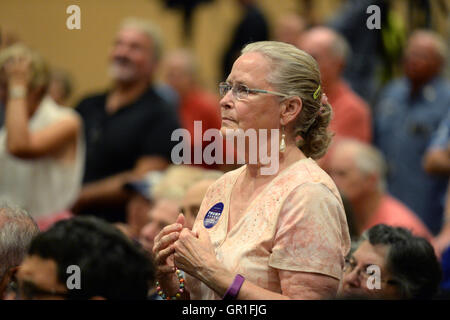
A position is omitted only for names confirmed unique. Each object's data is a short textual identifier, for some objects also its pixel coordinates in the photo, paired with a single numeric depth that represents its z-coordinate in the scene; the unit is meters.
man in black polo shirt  8.45
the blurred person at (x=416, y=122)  9.57
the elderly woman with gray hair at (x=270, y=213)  3.75
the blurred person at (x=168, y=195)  6.40
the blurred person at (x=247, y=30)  12.56
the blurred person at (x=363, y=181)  7.66
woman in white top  7.80
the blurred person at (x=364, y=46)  10.30
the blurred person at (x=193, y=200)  5.34
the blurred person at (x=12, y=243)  4.40
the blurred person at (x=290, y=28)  11.59
